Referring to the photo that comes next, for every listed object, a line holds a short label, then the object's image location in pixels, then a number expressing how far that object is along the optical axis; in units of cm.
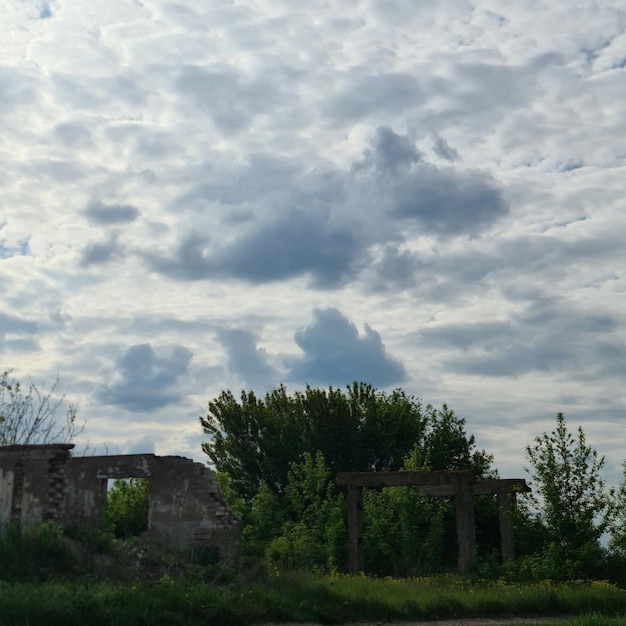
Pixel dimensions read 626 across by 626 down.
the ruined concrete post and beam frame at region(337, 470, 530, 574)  2767
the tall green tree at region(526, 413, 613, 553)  2597
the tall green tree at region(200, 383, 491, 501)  4006
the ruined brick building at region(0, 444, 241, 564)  2527
